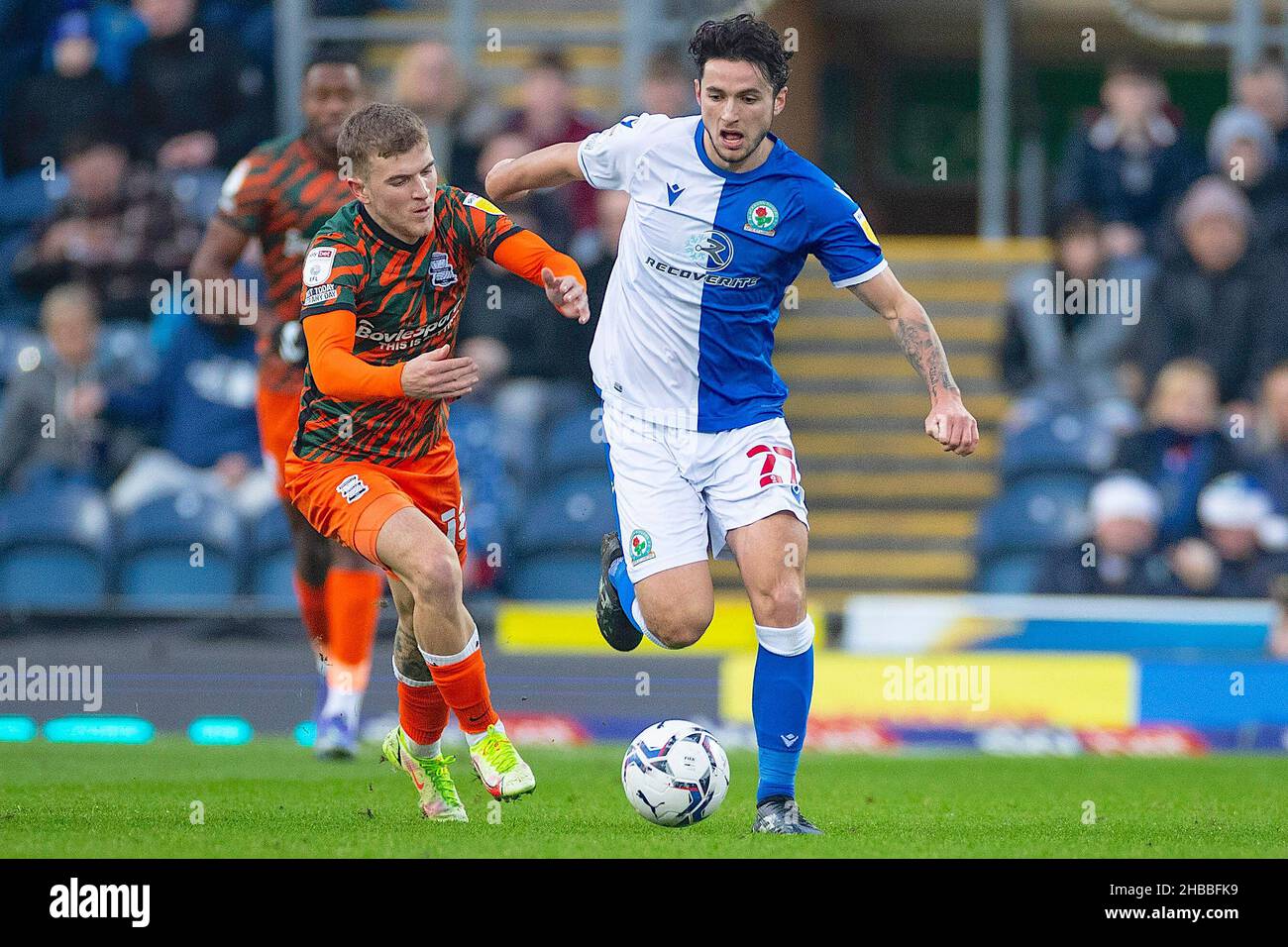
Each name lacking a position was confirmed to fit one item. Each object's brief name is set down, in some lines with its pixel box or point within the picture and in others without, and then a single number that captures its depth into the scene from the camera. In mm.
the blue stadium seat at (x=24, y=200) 13922
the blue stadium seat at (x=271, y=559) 12047
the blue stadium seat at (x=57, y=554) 12258
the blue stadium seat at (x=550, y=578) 11883
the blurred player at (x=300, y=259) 8883
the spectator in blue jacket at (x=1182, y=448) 11531
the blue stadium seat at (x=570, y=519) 11875
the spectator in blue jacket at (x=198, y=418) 12328
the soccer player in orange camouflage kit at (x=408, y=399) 6449
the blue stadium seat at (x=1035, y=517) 11883
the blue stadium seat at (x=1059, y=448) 12125
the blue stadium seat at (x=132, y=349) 12891
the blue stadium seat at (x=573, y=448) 12164
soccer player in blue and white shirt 6461
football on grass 6426
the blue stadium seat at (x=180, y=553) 12148
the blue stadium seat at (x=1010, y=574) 11891
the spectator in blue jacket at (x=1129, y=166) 12875
